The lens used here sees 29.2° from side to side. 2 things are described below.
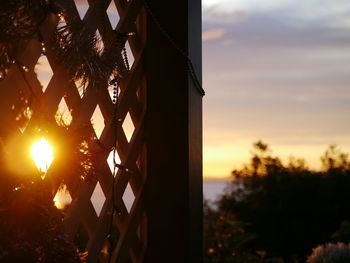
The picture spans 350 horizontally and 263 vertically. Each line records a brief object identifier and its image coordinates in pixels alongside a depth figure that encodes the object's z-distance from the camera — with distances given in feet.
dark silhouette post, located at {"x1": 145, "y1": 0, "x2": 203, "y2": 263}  6.26
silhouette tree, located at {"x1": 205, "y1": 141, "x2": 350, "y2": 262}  17.63
